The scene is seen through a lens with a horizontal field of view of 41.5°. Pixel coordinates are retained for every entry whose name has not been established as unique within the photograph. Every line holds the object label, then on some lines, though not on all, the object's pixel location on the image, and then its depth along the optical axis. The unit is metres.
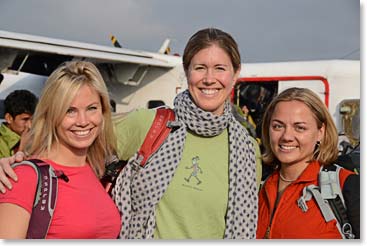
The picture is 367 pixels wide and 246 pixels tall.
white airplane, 8.13
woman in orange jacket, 2.24
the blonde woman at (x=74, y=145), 1.84
